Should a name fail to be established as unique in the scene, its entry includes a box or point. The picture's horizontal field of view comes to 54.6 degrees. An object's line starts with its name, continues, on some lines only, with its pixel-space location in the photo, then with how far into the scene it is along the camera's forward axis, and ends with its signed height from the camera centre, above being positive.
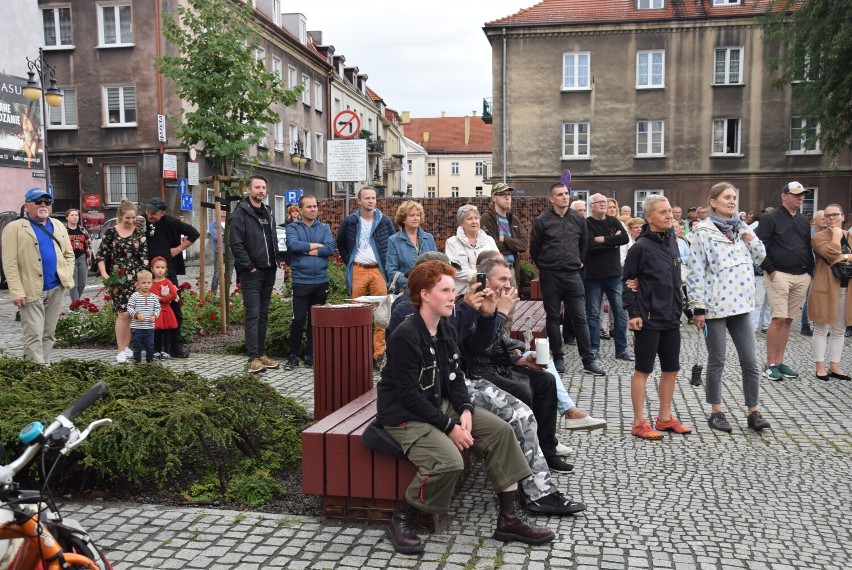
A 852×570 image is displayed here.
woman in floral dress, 9.83 -0.51
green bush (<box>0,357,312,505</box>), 4.86 -1.31
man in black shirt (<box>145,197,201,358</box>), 10.14 -0.25
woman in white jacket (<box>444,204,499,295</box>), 8.51 -0.28
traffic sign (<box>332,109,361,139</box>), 13.53 +1.49
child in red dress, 9.71 -1.19
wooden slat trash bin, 5.90 -1.04
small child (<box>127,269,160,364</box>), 9.31 -1.07
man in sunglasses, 8.19 -0.49
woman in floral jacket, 6.74 -0.62
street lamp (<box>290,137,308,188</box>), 41.22 +3.19
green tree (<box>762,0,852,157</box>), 27.28 +5.32
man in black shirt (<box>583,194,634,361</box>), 10.64 -0.66
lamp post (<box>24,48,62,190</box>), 20.62 +3.23
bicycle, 2.46 -0.93
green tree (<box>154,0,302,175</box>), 11.84 +2.00
